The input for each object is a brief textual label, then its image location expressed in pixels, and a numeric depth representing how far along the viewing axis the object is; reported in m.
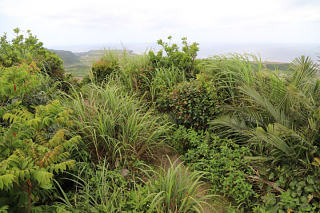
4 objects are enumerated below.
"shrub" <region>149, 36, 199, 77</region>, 6.08
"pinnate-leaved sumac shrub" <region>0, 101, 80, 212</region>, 1.80
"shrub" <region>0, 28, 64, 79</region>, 6.40
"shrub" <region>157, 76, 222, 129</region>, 4.15
